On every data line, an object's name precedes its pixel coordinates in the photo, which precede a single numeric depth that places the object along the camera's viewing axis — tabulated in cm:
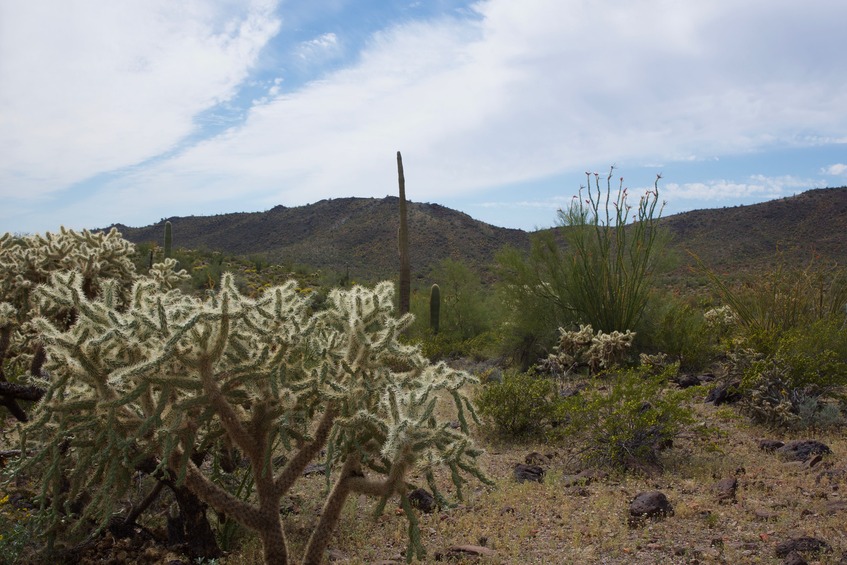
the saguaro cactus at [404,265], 1717
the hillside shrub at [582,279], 1281
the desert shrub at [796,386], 783
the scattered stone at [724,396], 920
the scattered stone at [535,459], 708
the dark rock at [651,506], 531
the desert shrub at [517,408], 817
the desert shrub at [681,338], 1214
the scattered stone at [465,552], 470
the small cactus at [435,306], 1756
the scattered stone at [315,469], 659
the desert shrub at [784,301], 1162
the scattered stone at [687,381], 1045
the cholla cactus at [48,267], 536
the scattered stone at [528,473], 645
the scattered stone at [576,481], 632
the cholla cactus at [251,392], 327
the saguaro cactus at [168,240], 2076
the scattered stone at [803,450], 669
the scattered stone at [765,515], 518
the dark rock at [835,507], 520
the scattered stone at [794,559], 427
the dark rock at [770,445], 712
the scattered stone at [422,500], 572
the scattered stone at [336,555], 469
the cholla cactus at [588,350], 1059
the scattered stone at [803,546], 449
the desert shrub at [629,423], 675
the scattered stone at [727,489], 561
